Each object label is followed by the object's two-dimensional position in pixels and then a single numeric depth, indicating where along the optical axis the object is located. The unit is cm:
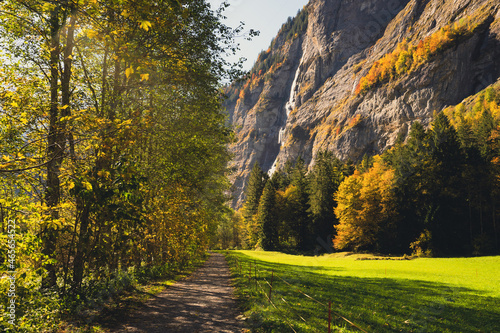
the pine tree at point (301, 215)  6159
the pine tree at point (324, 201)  5834
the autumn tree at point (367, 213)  4634
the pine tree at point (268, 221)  6375
